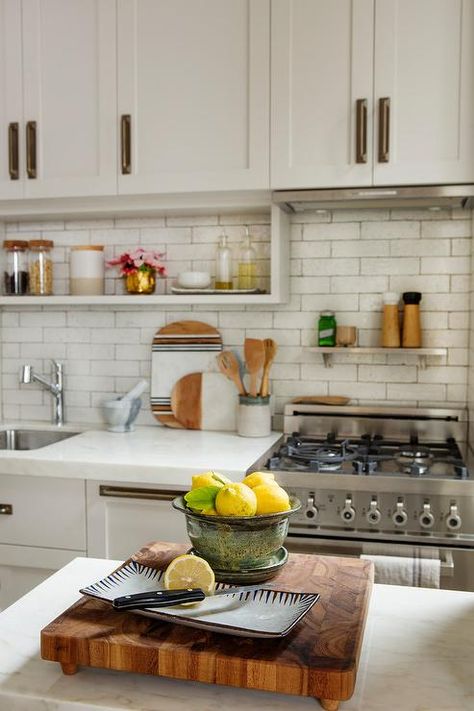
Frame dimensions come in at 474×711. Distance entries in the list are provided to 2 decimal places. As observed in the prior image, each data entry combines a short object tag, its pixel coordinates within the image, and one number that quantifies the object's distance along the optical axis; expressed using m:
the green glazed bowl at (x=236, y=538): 1.24
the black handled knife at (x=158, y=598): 1.13
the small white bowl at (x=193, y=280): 3.04
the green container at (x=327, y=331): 3.04
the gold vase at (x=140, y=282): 3.12
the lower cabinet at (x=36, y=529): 2.58
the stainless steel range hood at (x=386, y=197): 2.58
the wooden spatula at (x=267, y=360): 2.98
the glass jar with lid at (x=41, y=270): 3.29
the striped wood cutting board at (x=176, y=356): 3.22
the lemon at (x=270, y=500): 1.27
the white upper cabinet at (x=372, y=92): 2.54
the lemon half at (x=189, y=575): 1.19
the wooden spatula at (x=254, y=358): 2.98
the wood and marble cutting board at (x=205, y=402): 3.16
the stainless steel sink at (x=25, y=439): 3.33
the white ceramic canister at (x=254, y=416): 2.97
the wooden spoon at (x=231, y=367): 3.07
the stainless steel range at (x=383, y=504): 2.32
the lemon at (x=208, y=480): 1.28
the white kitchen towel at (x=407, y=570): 2.28
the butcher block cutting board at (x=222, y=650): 1.00
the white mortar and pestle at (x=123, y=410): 3.10
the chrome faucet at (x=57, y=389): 3.34
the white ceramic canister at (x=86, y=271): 3.21
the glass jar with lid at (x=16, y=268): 3.29
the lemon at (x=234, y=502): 1.23
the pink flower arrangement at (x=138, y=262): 3.13
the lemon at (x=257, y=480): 1.32
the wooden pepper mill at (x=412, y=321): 2.93
